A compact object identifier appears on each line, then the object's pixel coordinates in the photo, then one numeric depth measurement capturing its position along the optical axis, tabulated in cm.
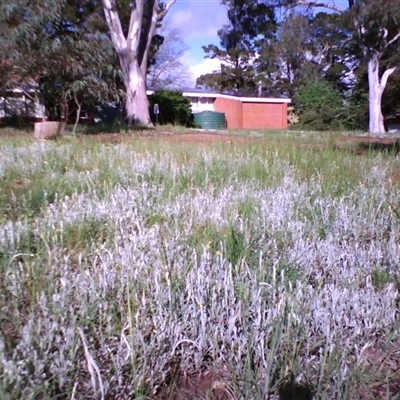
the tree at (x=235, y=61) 3941
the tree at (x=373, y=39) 2062
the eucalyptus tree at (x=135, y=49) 1658
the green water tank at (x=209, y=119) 2671
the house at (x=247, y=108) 3238
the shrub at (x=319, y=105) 2727
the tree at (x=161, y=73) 4447
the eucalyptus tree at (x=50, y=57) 974
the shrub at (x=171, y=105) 2431
